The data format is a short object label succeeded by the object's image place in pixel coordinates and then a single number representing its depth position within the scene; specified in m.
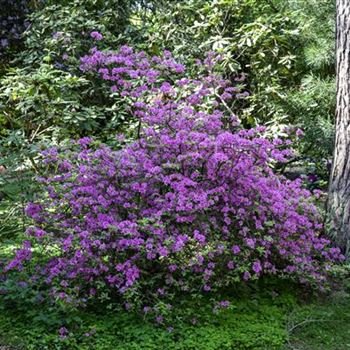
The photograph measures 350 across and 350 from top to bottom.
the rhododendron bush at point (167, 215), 3.16
